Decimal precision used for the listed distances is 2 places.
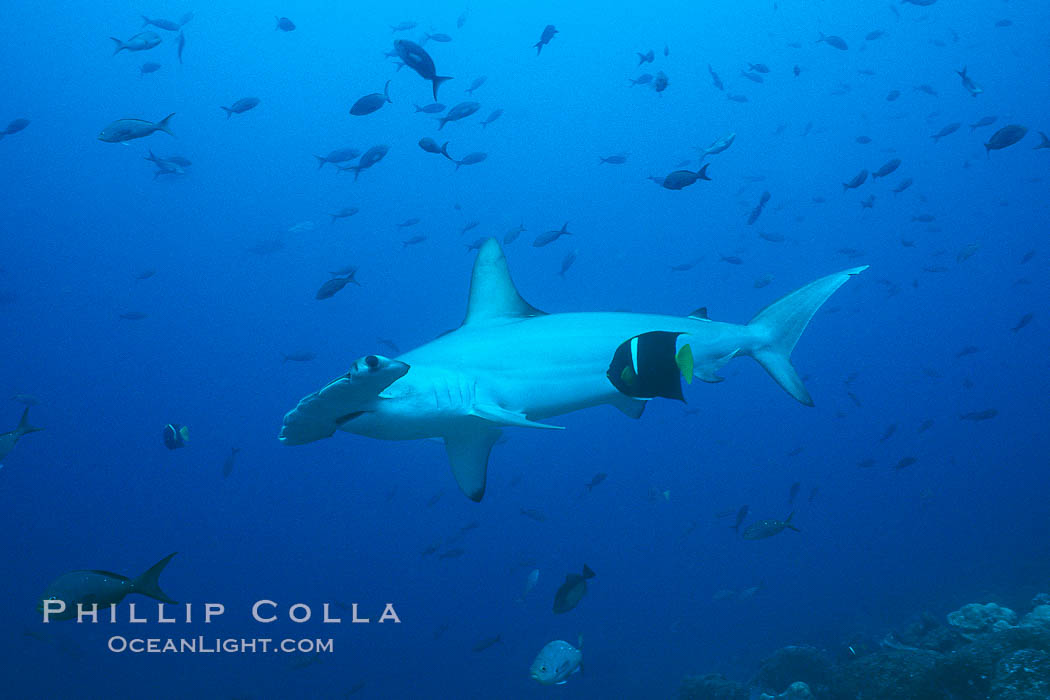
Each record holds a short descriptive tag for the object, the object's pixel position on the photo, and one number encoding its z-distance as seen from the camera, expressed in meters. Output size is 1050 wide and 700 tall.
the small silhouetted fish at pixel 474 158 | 11.40
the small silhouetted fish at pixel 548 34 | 9.93
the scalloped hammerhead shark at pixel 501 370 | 2.64
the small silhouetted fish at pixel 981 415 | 11.23
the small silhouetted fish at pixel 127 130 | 6.46
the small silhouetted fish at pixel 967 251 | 11.96
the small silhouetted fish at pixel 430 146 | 7.79
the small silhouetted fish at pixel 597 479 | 9.97
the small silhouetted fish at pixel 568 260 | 11.34
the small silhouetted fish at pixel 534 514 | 9.81
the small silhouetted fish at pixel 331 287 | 7.52
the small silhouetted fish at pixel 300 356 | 12.51
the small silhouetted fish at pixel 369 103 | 7.57
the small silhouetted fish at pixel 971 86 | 9.37
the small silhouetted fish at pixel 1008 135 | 7.17
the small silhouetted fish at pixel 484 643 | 9.14
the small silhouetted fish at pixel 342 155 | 10.39
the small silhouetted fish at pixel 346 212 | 12.95
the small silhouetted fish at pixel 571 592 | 5.01
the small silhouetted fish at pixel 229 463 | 9.95
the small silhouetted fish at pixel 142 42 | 8.38
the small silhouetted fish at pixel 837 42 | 12.88
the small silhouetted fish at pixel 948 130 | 12.57
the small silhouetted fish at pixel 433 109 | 10.66
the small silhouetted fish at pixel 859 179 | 9.59
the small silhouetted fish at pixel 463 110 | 8.91
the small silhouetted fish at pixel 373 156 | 8.82
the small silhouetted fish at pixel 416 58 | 5.96
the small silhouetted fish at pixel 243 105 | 9.57
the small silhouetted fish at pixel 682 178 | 6.72
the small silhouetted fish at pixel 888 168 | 9.66
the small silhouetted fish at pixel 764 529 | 6.39
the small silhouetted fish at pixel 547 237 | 9.90
